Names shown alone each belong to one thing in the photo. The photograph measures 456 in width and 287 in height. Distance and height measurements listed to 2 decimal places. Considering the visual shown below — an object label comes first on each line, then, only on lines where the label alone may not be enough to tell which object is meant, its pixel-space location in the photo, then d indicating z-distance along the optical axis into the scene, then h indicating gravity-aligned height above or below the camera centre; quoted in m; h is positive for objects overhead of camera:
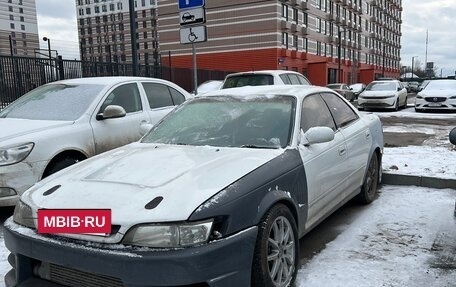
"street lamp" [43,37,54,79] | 13.50 +1.34
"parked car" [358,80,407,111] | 17.61 -0.90
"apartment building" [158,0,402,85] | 42.19 +4.13
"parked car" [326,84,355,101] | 24.86 -0.92
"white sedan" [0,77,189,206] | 4.47 -0.48
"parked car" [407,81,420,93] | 48.97 -1.62
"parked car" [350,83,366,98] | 32.15 -0.98
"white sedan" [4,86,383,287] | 2.38 -0.74
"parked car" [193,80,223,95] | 15.79 -0.30
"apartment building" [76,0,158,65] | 94.25 +11.49
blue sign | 6.84 +1.16
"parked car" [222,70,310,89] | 10.27 -0.05
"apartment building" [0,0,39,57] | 97.31 +13.40
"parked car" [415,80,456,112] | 16.19 -0.94
